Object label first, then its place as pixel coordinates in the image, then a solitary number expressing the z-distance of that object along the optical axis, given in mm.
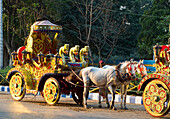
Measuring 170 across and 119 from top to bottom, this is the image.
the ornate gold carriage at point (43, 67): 12273
